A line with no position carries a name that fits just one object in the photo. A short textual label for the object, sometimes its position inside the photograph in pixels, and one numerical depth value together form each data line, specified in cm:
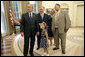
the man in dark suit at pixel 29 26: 220
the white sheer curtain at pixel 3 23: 502
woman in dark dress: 297
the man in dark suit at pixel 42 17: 283
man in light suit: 259
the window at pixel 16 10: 618
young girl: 256
